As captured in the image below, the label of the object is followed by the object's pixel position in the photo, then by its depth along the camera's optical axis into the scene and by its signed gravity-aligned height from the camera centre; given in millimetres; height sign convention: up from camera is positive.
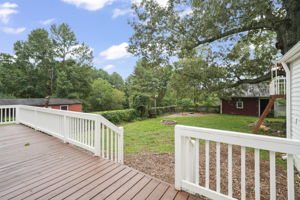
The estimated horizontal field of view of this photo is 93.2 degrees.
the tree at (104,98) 22828 +153
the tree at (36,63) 18734 +4843
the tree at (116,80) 34691 +4901
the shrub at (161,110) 15529 -1360
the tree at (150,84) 22141 +2369
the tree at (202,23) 4461 +2836
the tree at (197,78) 8602 +1432
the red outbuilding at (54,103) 12780 -403
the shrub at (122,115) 11930 -1482
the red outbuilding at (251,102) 13805 -241
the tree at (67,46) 18672 +7223
